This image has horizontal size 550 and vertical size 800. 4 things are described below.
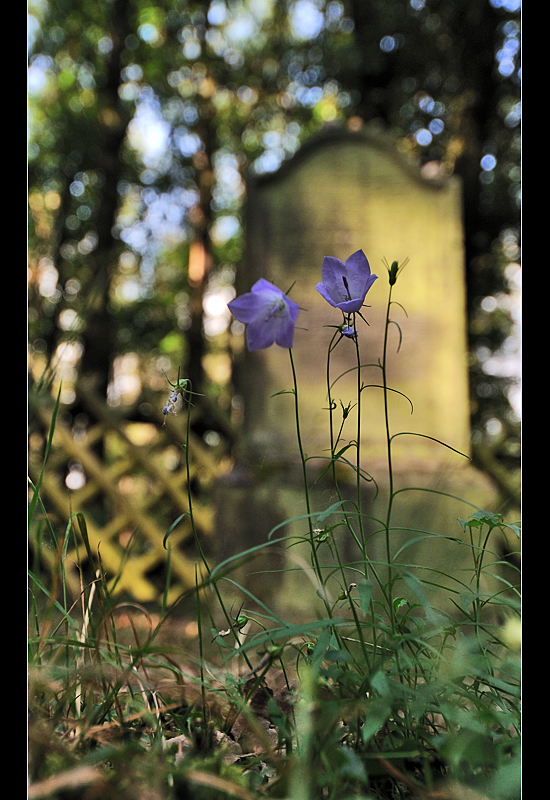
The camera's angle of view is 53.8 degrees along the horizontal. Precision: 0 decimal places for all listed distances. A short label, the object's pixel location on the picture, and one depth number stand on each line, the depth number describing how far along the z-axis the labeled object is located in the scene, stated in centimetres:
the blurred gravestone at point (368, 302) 174
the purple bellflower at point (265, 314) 38
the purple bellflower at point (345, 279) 36
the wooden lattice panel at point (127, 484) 274
